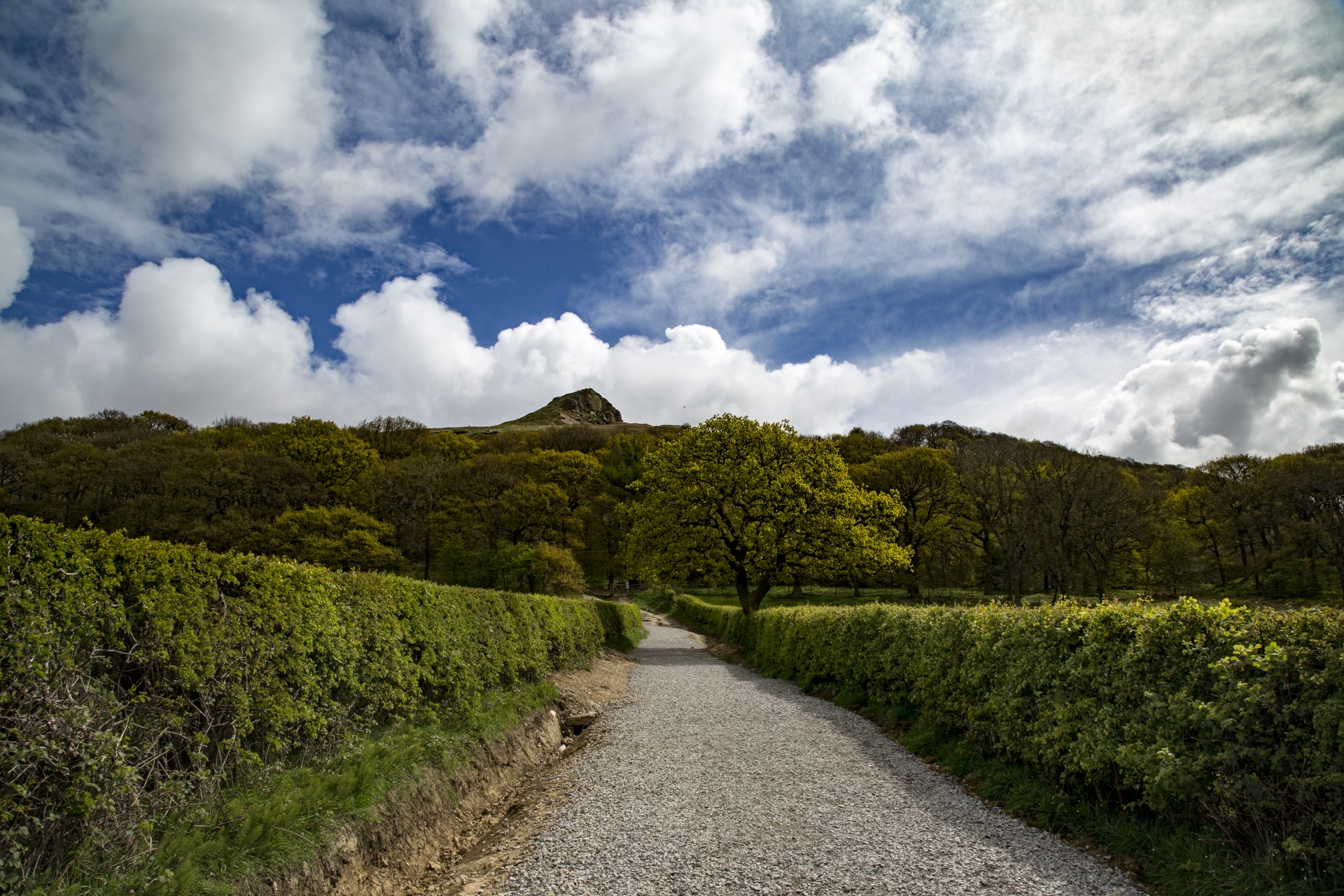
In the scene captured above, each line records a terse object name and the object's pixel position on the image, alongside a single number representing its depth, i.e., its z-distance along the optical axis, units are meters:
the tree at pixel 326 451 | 59.62
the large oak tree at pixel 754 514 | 27.34
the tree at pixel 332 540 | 45.25
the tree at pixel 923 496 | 46.69
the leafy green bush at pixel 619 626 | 25.67
